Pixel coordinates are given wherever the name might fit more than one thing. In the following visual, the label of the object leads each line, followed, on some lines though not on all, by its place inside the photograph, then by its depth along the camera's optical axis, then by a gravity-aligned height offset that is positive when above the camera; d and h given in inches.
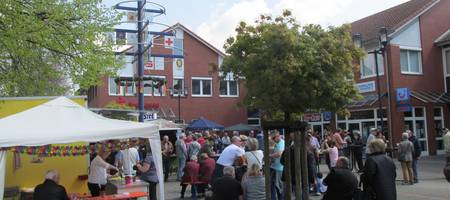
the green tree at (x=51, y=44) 433.4 +85.7
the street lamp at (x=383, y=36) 796.0 +149.4
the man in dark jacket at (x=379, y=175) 296.8 -25.3
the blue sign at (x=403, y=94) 1026.7 +74.0
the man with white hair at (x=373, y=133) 687.7 -2.0
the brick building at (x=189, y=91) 1400.1 +125.6
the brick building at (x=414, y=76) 1053.8 +116.8
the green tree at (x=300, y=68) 335.9 +43.2
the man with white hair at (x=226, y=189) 326.3 -35.0
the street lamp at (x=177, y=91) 1448.1 +123.7
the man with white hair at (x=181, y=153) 687.7 -24.7
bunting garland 374.3 -9.7
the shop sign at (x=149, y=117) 833.6 +29.7
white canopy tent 319.6 +5.2
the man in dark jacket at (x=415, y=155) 607.5 -28.7
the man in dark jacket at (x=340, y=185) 304.7 -31.4
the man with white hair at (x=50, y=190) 319.0 -33.2
